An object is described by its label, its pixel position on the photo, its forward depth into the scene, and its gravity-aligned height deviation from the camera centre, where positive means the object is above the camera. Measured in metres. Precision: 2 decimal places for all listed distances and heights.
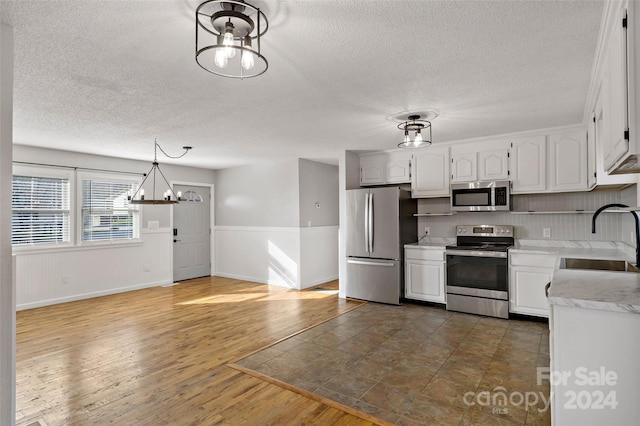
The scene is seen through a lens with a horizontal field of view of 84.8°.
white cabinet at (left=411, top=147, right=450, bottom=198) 5.01 +0.64
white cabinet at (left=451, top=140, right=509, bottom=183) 4.58 +0.76
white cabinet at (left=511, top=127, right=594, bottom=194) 4.11 +0.67
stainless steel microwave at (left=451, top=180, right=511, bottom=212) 4.53 +0.28
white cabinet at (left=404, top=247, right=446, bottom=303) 4.85 -0.81
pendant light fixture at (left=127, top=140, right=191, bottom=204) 4.68 +0.61
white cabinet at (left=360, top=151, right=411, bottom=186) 5.38 +0.79
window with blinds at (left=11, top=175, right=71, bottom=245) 4.97 +0.13
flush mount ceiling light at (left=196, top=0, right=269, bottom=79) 1.68 +1.03
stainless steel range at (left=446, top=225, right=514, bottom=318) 4.37 -0.72
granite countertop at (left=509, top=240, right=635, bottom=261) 3.53 -0.38
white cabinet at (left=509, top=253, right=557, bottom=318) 4.10 -0.78
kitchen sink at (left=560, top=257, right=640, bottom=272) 3.03 -0.42
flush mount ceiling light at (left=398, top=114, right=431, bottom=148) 3.77 +1.01
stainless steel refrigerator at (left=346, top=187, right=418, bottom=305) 5.04 -0.33
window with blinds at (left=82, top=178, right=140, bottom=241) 5.73 +0.11
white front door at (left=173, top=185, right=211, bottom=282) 7.09 -0.33
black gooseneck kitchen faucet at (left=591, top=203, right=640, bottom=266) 2.25 -0.14
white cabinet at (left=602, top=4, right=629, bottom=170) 1.53 +0.61
